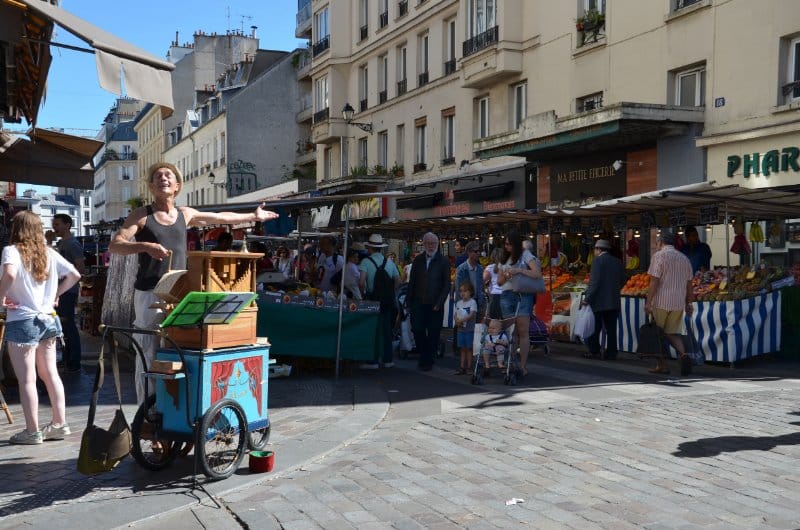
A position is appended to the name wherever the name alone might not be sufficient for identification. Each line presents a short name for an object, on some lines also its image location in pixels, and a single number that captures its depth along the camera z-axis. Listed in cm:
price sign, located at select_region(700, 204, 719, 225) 1260
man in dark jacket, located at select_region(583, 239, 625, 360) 1302
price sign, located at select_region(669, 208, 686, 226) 1320
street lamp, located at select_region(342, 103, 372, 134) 2845
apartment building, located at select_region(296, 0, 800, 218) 1727
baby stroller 1023
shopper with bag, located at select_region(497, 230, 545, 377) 1038
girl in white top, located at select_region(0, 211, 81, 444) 659
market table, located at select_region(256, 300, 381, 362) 1071
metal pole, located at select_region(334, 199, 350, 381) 1055
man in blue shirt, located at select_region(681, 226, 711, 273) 1427
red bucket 591
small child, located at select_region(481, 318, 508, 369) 1041
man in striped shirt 1132
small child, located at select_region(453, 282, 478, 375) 1116
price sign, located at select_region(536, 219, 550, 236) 1616
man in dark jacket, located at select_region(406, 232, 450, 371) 1174
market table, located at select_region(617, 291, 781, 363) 1186
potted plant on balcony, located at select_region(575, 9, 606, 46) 2108
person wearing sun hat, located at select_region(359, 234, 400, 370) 1183
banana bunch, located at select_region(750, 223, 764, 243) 1486
